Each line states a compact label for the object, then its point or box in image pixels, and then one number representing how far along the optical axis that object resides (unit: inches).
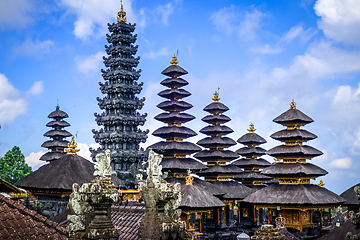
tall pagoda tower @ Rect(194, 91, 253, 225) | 1431.8
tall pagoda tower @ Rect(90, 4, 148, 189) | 1365.7
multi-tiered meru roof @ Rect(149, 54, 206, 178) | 1328.7
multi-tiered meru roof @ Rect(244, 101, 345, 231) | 1146.0
